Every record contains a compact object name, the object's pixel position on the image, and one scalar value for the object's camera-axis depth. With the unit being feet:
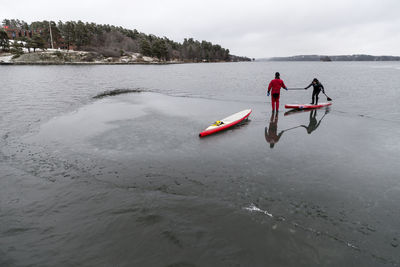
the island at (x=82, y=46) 336.49
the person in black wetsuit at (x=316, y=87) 59.16
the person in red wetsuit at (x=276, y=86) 51.06
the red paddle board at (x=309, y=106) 60.54
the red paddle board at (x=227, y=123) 39.99
